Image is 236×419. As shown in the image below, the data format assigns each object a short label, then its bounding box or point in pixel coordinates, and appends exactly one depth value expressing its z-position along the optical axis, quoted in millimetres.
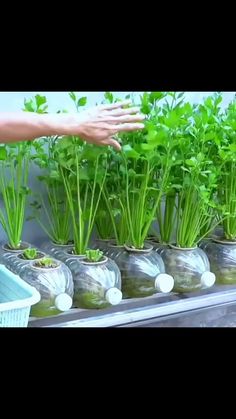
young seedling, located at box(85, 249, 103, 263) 784
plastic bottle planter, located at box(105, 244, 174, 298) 815
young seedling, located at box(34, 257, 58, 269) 743
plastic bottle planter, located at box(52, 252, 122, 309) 765
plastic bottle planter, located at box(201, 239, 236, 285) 913
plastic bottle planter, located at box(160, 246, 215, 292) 853
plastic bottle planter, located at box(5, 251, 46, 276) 755
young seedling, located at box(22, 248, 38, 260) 775
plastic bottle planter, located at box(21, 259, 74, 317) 719
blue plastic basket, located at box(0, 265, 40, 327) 649
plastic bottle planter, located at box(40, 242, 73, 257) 846
